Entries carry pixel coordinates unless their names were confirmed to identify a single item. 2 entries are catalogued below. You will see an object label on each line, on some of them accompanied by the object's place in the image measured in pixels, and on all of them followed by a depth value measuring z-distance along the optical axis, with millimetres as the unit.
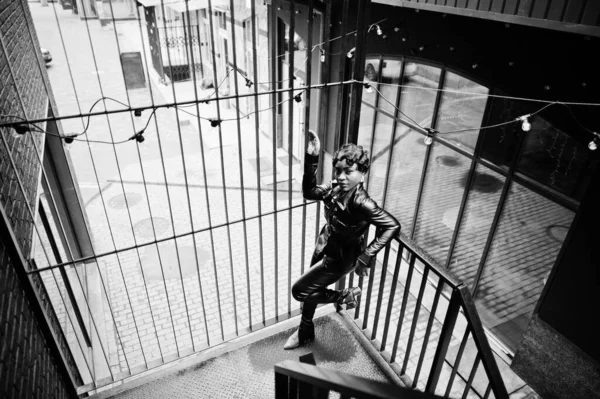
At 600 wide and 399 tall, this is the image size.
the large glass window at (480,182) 5484
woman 3062
